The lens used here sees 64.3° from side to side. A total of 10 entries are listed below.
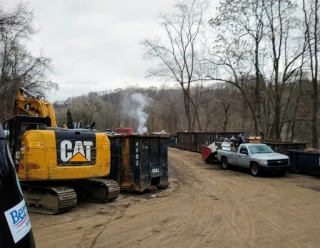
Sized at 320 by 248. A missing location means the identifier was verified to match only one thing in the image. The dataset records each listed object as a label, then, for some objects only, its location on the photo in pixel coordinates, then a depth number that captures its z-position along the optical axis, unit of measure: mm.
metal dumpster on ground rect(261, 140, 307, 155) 14725
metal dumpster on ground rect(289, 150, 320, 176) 12483
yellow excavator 6355
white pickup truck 12527
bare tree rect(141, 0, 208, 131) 36984
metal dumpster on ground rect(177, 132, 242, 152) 20369
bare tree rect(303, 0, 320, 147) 22281
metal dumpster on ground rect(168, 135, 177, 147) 29340
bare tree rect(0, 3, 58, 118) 24843
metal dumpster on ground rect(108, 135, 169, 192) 8667
